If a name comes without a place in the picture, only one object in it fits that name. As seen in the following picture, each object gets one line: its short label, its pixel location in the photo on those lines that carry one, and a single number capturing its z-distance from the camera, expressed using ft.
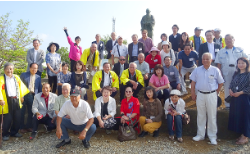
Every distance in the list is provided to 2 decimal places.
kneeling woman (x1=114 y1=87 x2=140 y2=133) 15.00
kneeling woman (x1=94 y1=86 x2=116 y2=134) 14.43
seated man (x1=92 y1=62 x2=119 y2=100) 17.68
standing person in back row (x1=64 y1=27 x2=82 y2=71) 22.18
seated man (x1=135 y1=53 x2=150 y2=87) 19.29
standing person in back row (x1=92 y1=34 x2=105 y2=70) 24.14
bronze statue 35.70
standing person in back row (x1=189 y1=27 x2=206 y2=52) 21.53
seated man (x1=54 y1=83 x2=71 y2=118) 14.47
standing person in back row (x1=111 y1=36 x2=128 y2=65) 22.70
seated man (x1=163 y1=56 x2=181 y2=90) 17.97
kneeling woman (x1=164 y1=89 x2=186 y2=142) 14.15
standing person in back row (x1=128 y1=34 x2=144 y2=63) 21.77
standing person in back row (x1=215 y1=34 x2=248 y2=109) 15.70
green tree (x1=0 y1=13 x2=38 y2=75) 28.30
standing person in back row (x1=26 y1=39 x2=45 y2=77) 18.89
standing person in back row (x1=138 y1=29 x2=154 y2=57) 22.94
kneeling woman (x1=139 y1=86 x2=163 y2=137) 14.71
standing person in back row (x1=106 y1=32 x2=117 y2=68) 24.26
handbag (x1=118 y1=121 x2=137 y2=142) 14.23
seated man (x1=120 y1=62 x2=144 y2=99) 17.87
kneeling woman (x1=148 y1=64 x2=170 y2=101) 16.87
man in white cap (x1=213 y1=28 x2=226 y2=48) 20.54
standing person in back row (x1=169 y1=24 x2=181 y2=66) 22.84
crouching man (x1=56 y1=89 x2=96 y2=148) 12.46
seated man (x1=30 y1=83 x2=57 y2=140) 15.05
